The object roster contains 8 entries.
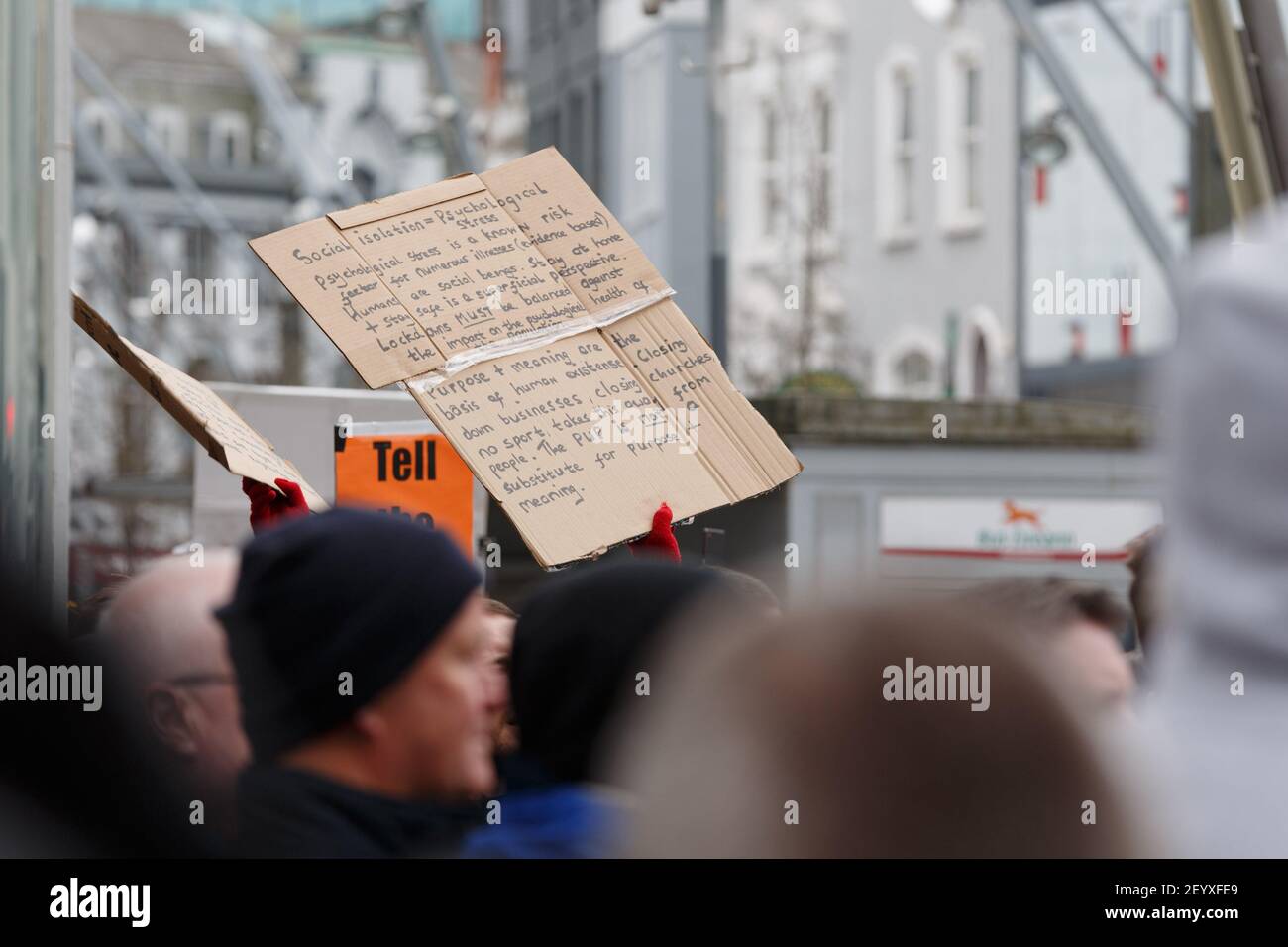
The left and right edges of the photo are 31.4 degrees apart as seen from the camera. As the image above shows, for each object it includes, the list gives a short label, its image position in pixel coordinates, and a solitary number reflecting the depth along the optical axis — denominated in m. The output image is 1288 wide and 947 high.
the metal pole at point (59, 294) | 2.92
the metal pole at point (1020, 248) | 26.56
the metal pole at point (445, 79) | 15.36
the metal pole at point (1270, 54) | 5.32
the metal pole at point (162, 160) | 22.20
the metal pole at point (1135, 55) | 10.80
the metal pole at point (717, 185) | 11.95
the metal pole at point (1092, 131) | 11.74
